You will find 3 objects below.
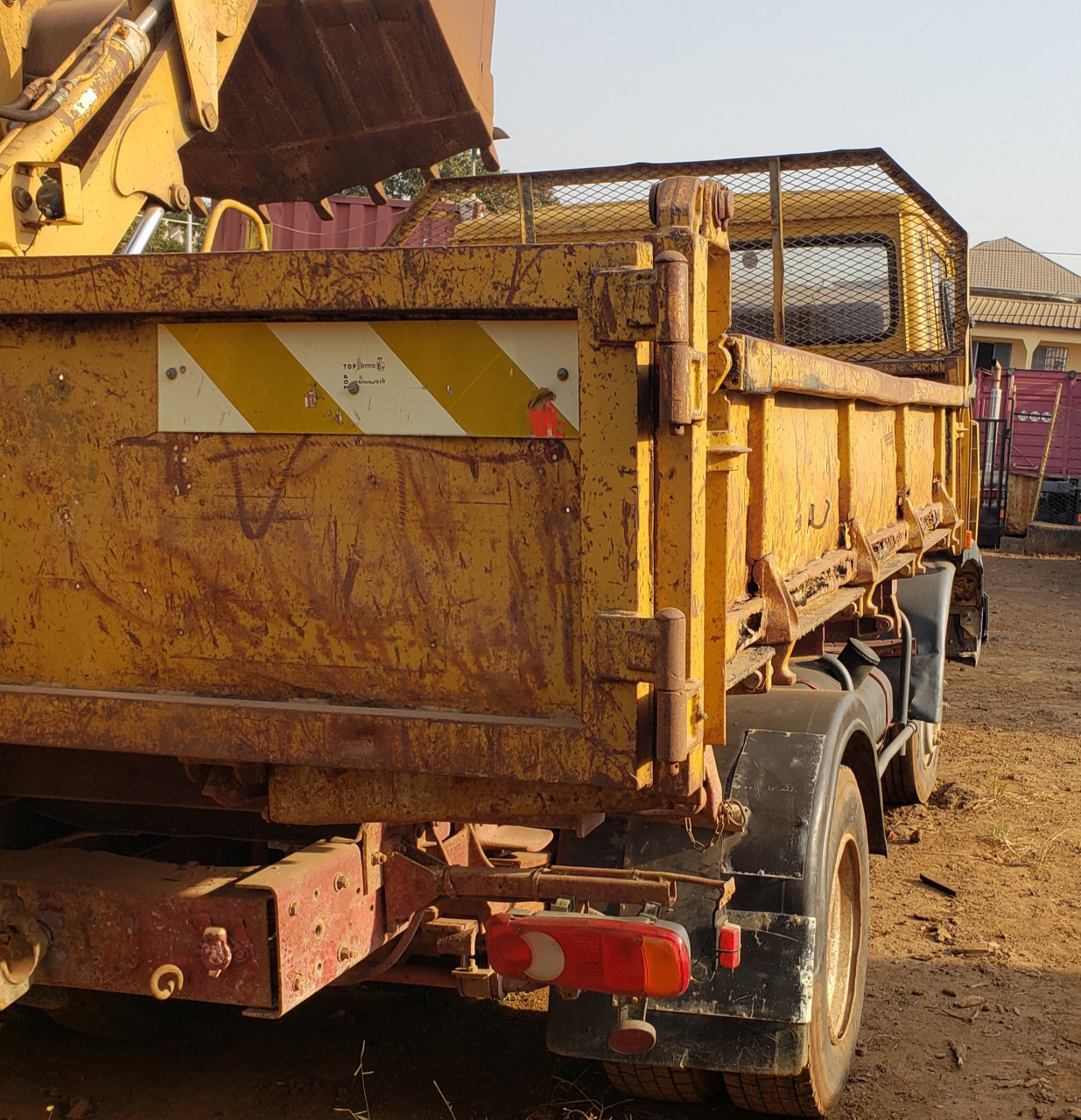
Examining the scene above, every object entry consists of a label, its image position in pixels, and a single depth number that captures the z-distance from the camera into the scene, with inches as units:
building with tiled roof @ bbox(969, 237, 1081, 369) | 1274.6
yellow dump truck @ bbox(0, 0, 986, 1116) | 76.0
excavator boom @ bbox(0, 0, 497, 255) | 100.7
